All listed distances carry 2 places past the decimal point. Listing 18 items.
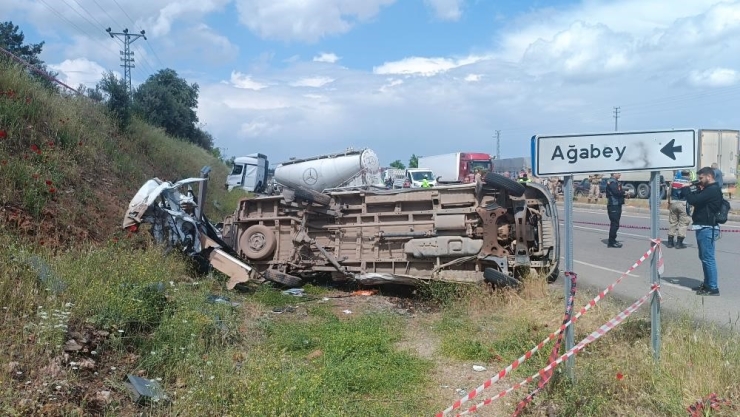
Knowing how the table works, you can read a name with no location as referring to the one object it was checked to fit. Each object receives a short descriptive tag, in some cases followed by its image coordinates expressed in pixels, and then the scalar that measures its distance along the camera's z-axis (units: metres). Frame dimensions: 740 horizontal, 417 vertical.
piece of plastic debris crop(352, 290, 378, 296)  9.19
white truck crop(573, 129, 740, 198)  28.08
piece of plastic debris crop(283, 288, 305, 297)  8.96
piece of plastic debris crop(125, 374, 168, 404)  4.13
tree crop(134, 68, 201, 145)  31.06
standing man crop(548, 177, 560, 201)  29.67
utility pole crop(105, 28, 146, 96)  39.09
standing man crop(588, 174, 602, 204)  30.03
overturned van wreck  8.36
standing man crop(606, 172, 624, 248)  13.86
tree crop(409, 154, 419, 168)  73.94
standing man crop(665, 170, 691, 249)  13.00
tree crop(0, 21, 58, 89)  31.91
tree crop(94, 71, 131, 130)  17.31
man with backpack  8.45
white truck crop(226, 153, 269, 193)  28.89
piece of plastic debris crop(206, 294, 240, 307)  7.15
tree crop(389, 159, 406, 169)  81.66
